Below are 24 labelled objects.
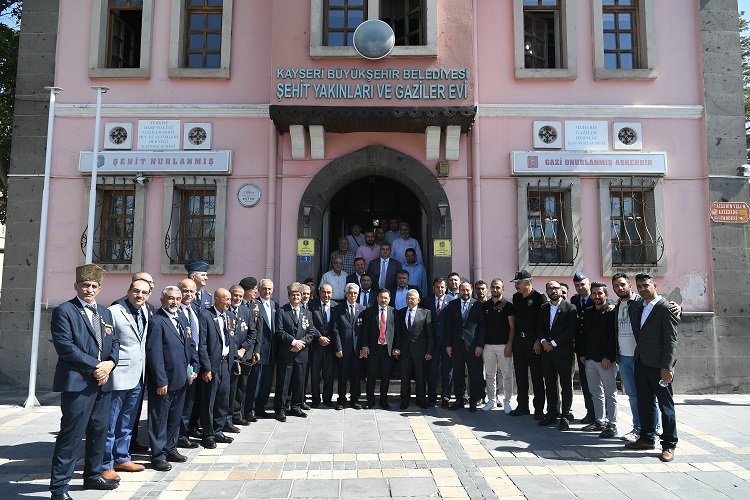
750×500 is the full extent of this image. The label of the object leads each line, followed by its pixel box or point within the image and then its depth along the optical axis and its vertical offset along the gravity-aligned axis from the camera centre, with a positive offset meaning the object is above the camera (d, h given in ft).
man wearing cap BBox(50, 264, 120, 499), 14.70 -2.44
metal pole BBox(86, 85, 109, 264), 28.14 +5.35
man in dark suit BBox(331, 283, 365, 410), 26.04 -2.36
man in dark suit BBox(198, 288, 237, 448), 19.51 -2.66
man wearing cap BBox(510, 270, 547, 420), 24.27 -2.37
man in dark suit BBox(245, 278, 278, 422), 23.20 -3.09
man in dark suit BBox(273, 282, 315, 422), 24.12 -2.65
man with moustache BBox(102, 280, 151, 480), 16.66 -2.67
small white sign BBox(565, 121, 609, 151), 31.50 +9.44
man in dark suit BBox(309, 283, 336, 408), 25.85 -2.97
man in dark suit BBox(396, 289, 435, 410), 25.90 -2.58
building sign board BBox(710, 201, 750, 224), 30.96 +4.91
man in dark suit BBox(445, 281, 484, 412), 25.71 -2.43
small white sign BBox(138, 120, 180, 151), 31.73 +9.30
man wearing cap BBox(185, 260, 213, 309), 22.40 +0.64
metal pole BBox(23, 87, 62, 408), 26.66 +1.47
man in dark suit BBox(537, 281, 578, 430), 22.99 -2.27
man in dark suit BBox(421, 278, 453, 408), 26.12 -3.03
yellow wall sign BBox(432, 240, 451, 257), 30.78 +2.64
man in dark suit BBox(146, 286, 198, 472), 17.52 -2.78
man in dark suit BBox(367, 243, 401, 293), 29.89 +1.31
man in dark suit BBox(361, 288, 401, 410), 25.99 -2.54
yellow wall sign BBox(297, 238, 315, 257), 30.94 +2.63
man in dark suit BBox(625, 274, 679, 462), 18.57 -2.34
